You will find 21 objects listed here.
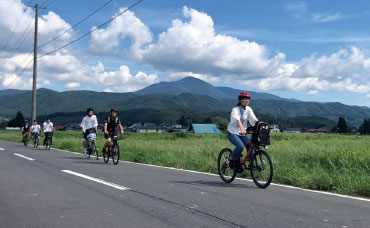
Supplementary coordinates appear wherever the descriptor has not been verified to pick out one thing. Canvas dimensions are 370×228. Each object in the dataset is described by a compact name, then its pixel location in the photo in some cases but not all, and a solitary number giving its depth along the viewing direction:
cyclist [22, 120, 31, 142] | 28.39
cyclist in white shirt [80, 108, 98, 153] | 16.30
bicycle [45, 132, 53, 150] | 22.67
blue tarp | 122.71
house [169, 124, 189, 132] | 190.52
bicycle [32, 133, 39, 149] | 25.30
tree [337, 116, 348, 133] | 145.25
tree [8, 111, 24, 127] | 159.12
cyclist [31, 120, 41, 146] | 25.42
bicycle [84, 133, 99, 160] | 16.20
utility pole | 34.72
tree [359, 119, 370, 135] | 131.38
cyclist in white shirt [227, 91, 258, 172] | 8.34
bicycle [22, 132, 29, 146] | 28.17
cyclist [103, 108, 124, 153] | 14.08
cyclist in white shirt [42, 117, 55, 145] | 22.83
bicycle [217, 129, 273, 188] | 7.92
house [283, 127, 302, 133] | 182.91
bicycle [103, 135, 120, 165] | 13.56
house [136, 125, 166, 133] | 176.12
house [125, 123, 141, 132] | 185.38
